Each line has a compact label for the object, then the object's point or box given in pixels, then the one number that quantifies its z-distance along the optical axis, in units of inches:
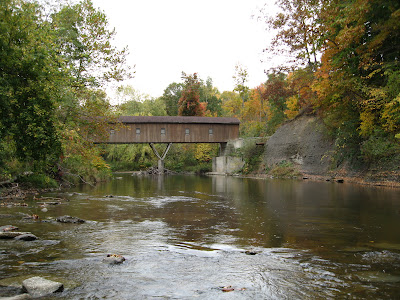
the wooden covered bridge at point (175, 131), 1482.5
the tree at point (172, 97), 2433.6
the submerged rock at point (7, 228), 270.8
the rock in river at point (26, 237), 248.5
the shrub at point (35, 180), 611.6
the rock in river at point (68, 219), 328.1
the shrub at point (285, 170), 1158.2
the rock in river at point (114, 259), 199.5
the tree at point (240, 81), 2092.8
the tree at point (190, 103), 2081.7
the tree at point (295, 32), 995.3
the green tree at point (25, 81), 342.0
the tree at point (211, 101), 2524.6
